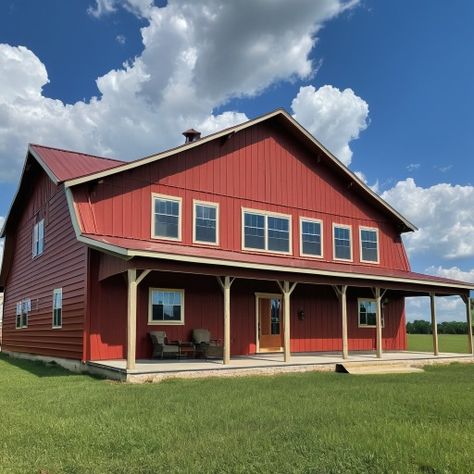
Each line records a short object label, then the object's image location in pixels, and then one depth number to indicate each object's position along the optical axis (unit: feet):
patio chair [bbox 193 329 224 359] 47.98
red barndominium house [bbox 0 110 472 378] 46.19
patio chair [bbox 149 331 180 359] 47.09
